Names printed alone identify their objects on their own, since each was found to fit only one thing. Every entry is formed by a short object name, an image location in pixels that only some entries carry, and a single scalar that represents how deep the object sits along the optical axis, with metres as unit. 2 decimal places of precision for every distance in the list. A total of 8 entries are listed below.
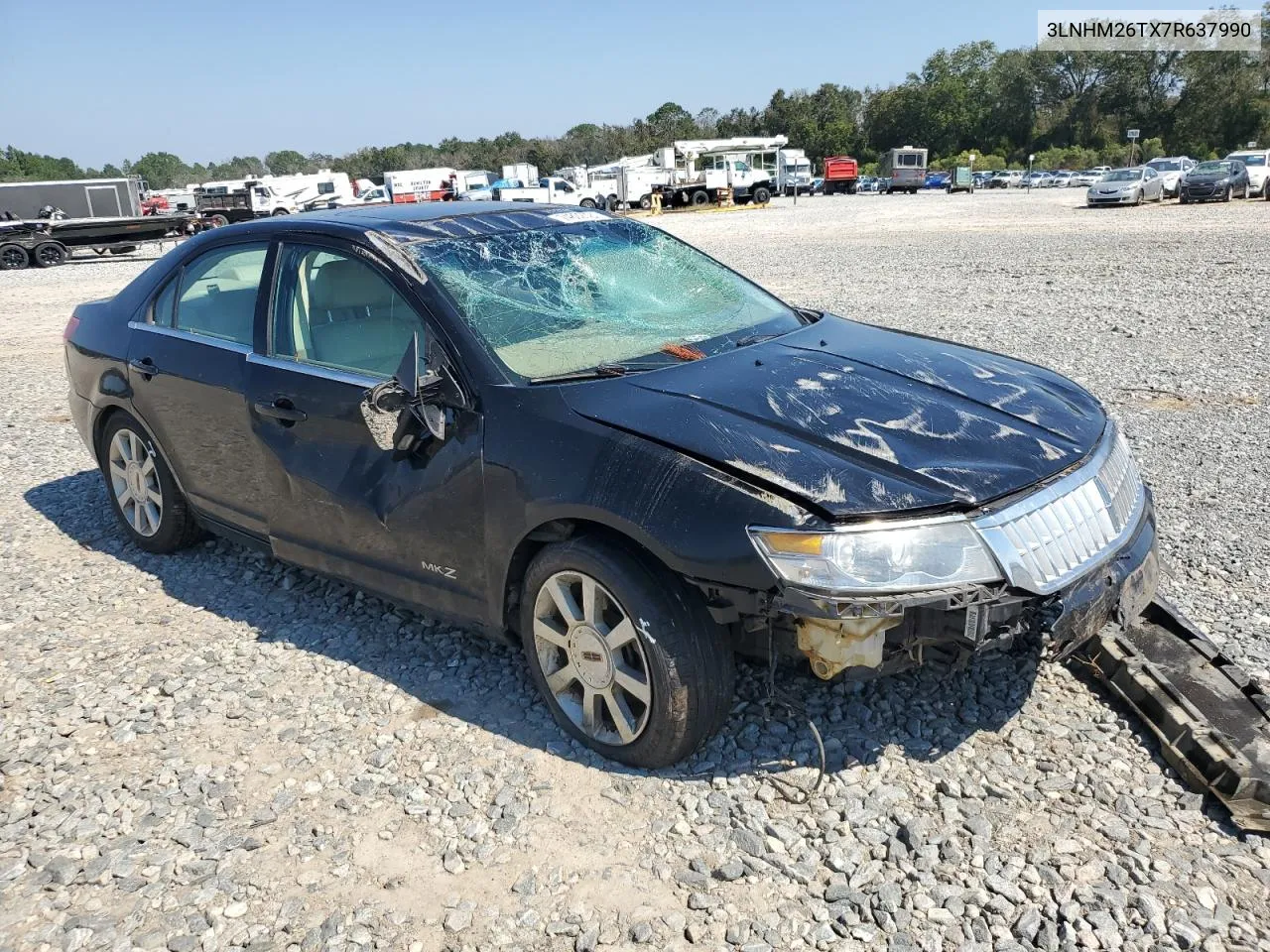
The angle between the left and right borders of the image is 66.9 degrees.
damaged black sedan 2.58
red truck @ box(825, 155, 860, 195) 64.31
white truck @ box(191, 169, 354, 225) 45.34
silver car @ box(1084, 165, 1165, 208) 32.66
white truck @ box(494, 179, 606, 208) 40.29
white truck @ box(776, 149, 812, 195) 55.60
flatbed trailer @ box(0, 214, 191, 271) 26.66
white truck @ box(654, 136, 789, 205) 49.22
